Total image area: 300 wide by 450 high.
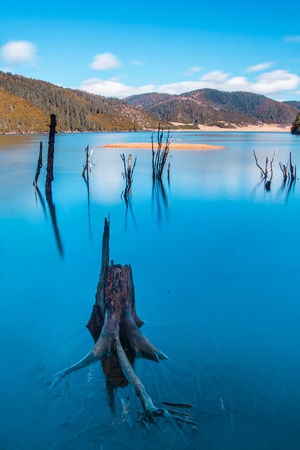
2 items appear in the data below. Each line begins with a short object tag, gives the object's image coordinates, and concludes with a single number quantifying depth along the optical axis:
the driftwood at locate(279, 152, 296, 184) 25.95
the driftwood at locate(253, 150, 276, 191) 24.84
